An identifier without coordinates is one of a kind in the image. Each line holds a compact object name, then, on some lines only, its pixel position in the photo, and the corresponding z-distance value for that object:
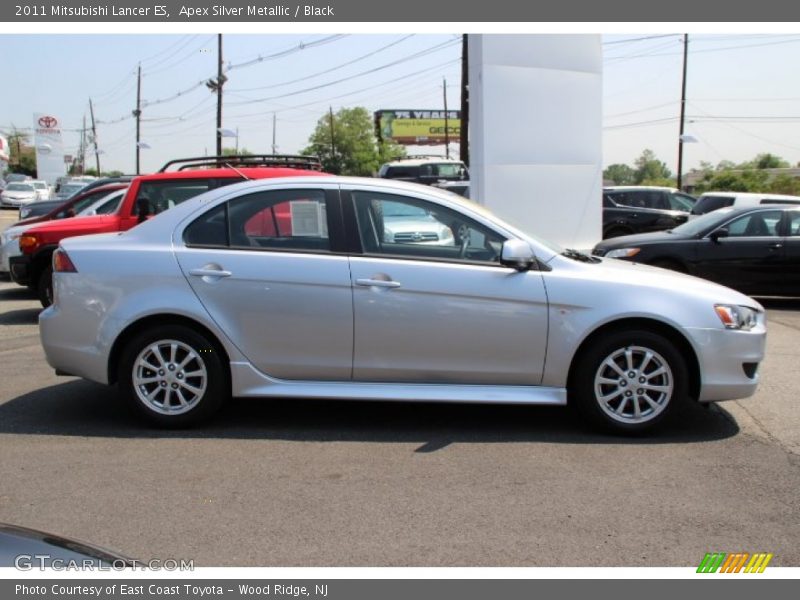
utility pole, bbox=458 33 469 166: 26.27
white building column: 12.87
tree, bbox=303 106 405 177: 97.12
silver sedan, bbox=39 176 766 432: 5.36
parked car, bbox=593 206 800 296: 11.33
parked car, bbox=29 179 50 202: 47.94
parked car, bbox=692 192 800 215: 16.53
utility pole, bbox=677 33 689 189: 38.03
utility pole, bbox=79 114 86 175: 107.81
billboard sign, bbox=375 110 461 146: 95.00
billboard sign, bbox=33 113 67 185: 67.12
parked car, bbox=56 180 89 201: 39.19
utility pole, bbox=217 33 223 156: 35.72
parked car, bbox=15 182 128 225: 13.34
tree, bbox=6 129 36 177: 108.54
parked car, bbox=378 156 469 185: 28.41
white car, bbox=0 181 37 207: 45.88
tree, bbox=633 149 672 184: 132.25
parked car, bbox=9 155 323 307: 9.37
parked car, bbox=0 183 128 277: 10.95
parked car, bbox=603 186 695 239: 18.67
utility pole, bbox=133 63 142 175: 60.91
